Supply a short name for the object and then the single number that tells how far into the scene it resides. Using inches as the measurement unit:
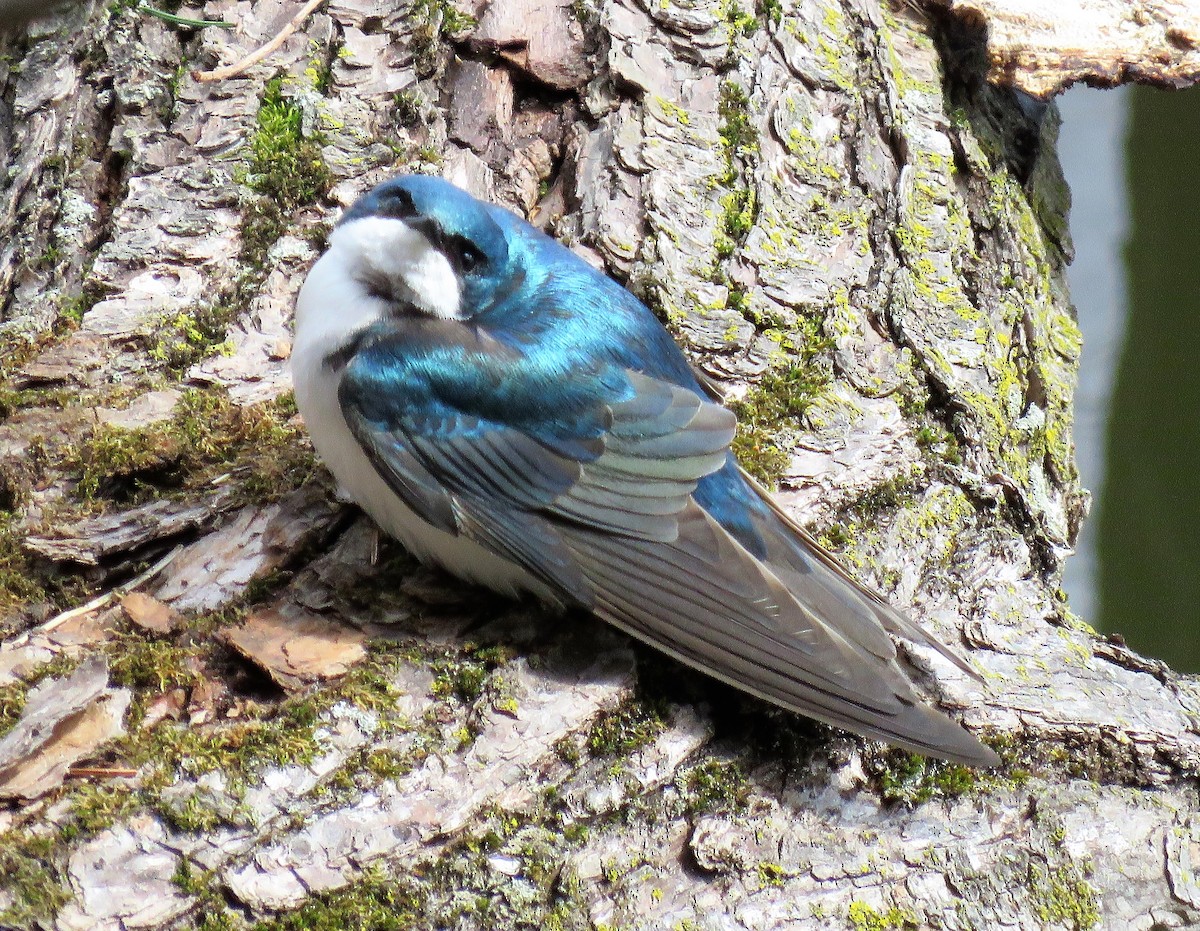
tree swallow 159.6
